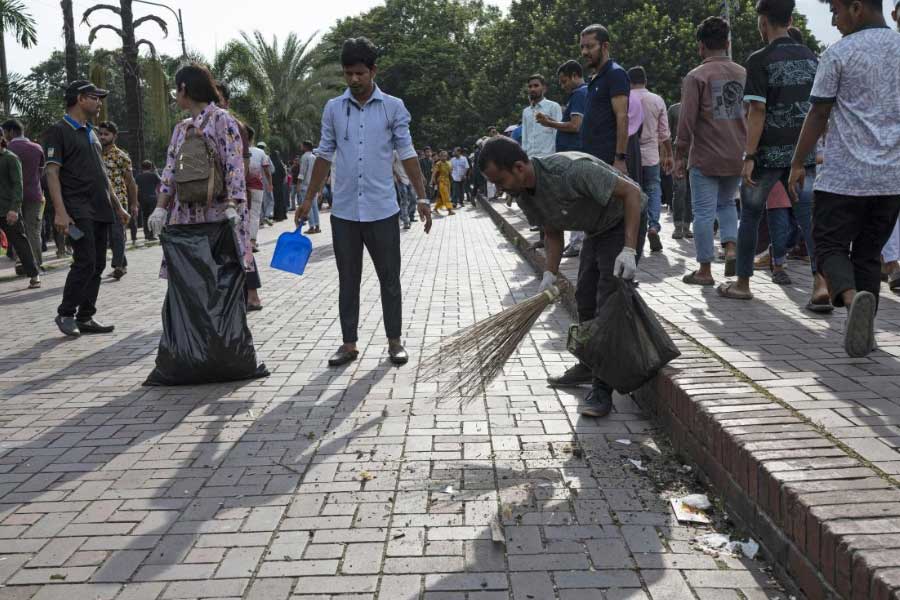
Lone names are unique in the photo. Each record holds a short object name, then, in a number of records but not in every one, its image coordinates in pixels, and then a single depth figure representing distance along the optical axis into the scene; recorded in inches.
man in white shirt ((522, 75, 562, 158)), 406.0
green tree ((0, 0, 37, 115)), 783.1
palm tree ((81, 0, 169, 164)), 757.9
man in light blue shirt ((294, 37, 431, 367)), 218.4
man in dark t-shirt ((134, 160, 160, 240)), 675.3
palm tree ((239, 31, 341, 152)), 2153.1
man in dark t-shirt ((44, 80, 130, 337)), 267.7
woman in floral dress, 210.8
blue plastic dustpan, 221.5
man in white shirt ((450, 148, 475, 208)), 1125.7
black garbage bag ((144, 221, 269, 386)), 200.2
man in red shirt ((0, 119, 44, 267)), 442.6
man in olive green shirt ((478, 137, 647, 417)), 150.8
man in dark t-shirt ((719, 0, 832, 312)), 228.7
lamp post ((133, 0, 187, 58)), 1269.7
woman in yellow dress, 928.9
